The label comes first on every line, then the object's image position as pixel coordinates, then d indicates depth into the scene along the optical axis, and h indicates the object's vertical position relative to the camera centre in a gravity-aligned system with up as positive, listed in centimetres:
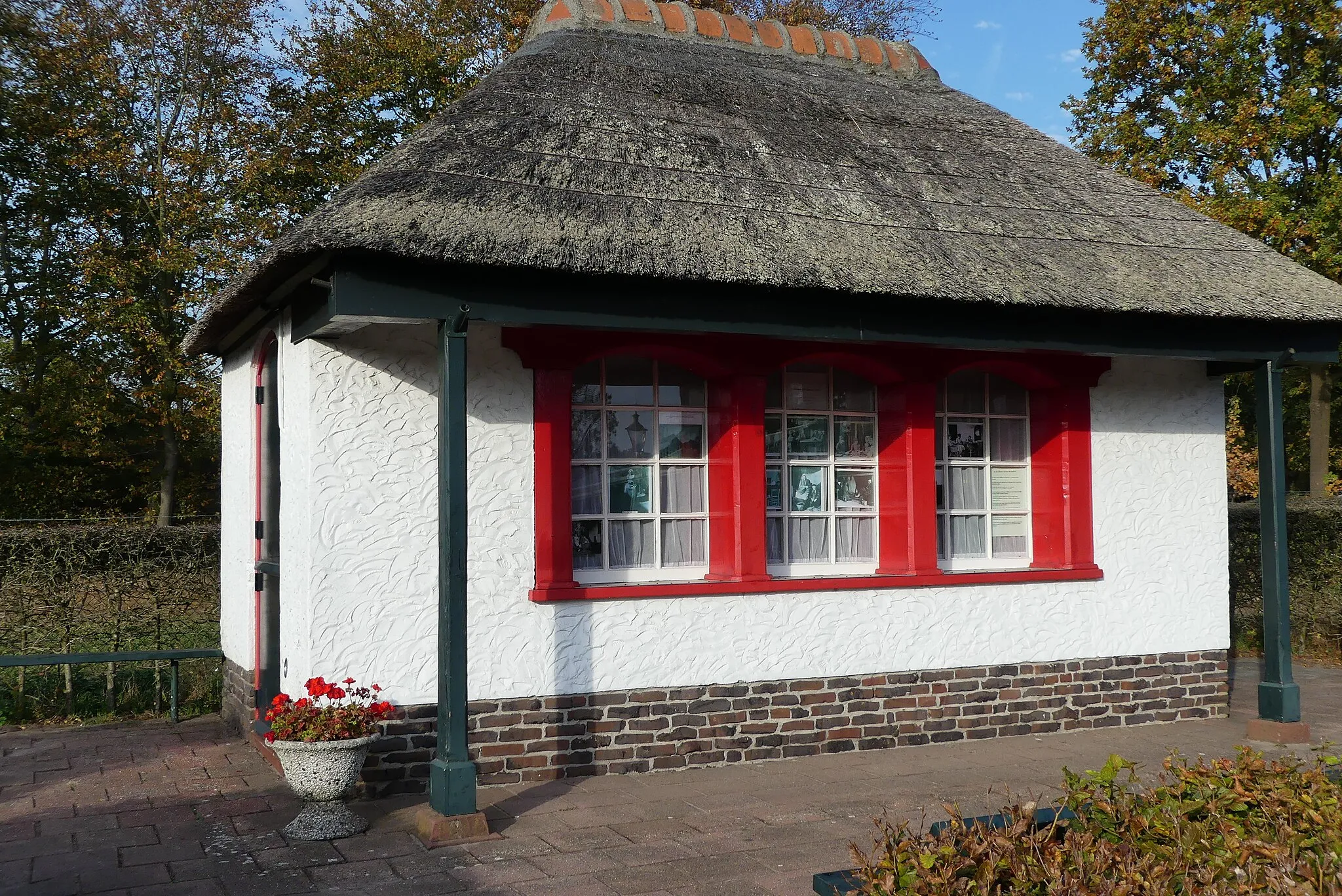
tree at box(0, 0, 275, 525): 1653 +368
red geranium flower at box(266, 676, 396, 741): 563 -107
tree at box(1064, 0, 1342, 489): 1510 +493
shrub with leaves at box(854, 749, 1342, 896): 285 -93
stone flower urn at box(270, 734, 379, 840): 557 -134
